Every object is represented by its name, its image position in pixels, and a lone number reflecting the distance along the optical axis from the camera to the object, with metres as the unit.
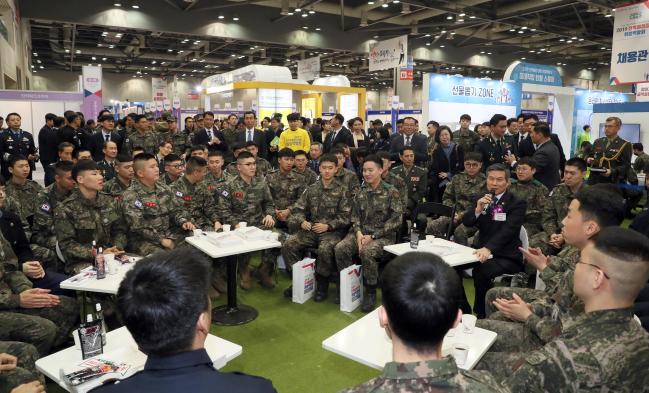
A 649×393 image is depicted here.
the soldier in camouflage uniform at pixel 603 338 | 1.61
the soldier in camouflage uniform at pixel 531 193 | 4.91
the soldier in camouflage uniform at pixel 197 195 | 5.11
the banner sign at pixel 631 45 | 9.20
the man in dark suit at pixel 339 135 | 8.16
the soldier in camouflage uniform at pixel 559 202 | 4.60
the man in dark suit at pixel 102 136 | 7.45
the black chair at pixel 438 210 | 4.89
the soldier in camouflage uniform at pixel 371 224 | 4.34
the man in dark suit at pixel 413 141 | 7.60
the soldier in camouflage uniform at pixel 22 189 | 4.62
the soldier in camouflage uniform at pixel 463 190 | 5.35
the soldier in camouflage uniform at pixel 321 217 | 4.73
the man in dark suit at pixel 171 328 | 1.15
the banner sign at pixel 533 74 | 13.25
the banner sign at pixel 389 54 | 13.69
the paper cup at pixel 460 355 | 2.07
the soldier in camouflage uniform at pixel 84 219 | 3.77
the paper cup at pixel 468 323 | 2.42
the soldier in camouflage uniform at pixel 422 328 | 1.15
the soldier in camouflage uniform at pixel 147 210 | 4.29
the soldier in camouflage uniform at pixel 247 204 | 5.04
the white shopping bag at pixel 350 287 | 4.22
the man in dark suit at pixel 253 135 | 8.03
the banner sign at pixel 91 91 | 11.41
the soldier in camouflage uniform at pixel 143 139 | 8.38
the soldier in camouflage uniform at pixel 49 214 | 3.91
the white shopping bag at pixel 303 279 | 4.46
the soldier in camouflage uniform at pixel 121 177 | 4.75
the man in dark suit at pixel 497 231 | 3.90
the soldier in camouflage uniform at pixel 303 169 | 5.80
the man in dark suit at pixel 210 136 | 8.27
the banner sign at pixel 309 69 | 17.33
